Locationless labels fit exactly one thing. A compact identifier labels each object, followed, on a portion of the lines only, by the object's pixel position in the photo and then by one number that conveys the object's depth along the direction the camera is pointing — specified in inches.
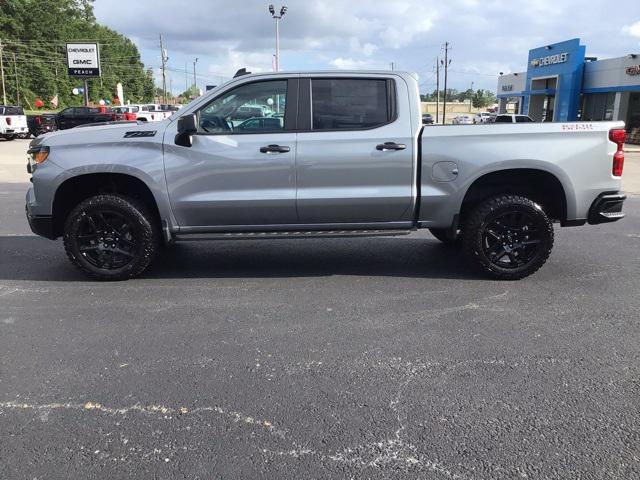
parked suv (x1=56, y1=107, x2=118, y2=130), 1221.1
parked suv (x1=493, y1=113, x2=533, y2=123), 907.7
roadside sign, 1396.4
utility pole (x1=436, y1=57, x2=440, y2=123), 3041.3
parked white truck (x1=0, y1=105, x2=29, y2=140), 1070.1
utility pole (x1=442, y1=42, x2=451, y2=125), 2706.2
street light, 1220.5
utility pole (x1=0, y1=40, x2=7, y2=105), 2701.3
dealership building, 1262.1
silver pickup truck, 206.4
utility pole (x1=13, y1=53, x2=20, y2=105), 2960.1
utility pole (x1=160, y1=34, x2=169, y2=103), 3241.1
